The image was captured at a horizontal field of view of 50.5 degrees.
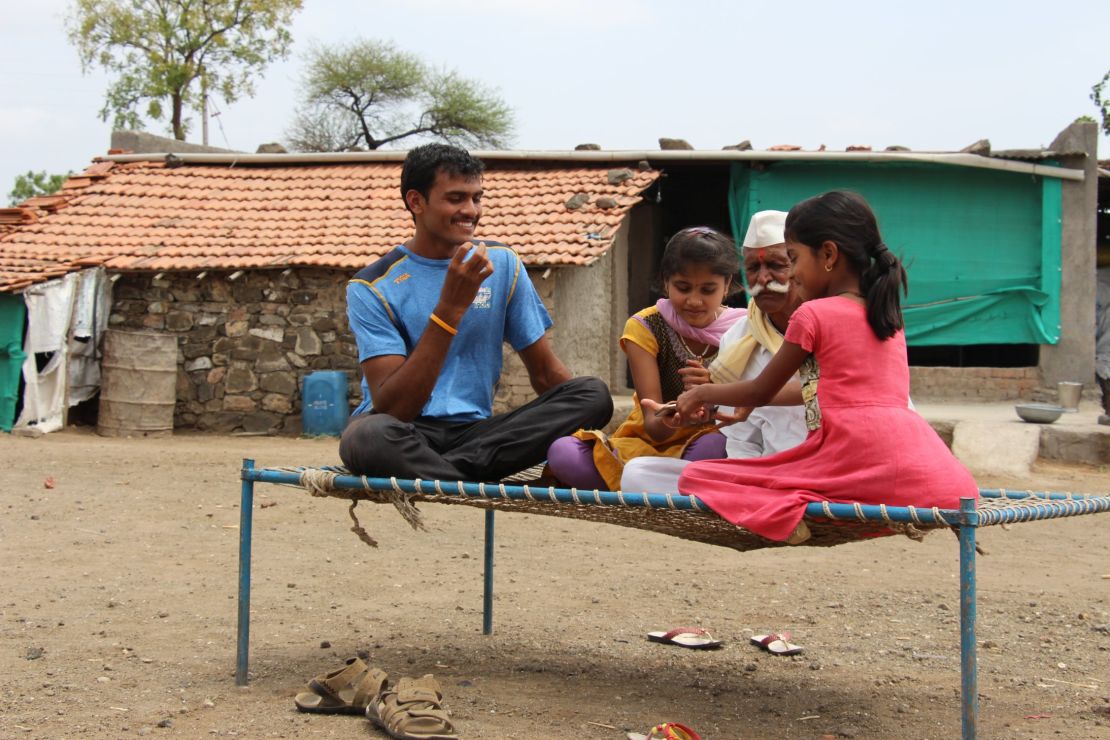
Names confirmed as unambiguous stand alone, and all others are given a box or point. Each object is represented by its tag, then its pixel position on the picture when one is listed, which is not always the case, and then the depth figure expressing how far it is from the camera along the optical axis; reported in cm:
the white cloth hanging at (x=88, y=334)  1224
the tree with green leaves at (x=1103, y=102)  2251
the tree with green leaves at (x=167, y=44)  2953
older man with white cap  346
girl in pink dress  298
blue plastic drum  1224
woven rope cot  276
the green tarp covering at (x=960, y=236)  1278
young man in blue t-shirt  360
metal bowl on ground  1052
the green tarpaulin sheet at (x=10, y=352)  1156
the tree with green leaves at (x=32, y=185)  3569
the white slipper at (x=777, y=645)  429
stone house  1239
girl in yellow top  366
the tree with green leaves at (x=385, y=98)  3188
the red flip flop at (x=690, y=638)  437
